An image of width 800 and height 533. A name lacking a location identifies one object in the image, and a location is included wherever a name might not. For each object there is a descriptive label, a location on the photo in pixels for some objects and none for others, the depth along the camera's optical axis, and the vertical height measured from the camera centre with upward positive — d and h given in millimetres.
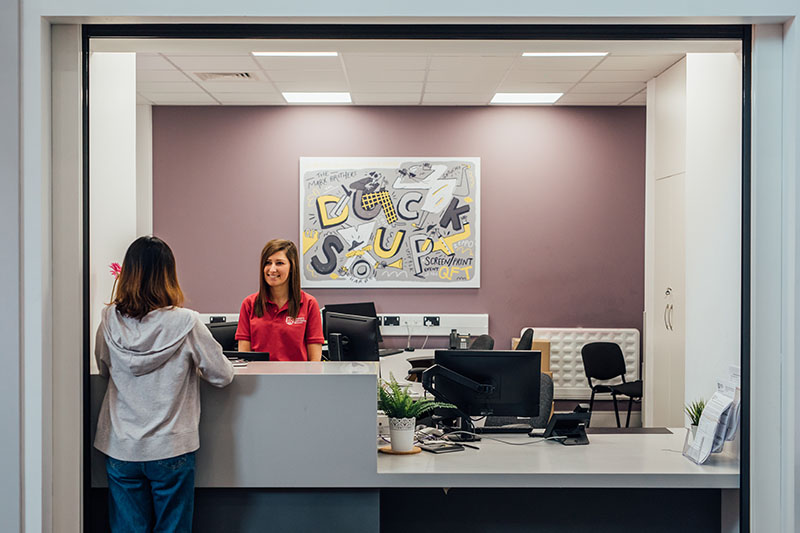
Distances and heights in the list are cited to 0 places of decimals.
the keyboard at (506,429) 3387 -792
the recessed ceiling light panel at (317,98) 6375 +1460
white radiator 6699 -764
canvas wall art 6641 +367
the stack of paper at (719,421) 2791 -626
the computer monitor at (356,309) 6001 -408
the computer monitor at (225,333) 4277 -436
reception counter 2682 -782
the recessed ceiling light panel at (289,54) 5031 +1457
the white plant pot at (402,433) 2936 -704
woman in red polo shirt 3902 -298
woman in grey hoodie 2467 -443
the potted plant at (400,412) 2916 -615
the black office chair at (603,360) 6309 -871
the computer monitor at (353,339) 4062 -448
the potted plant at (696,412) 3282 -692
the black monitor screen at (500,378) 3248 -528
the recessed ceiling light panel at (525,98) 6367 +1464
